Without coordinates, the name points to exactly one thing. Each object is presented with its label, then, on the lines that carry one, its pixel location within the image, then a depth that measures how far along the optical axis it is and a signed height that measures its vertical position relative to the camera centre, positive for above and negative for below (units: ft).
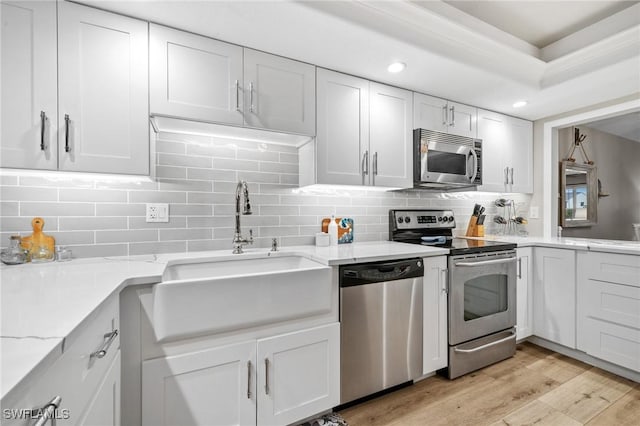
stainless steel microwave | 7.72 +1.45
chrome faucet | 6.14 -0.05
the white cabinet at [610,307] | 6.62 -2.30
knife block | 9.46 -0.52
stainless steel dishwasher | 5.49 -2.29
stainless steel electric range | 6.71 -2.16
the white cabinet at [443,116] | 7.84 +2.77
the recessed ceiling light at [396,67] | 6.42 +3.29
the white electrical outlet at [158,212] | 5.83 -0.01
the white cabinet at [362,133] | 6.54 +1.93
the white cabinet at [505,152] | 9.16 +2.01
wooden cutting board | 4.79 -0.49
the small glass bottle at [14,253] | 4.53 -0.67
